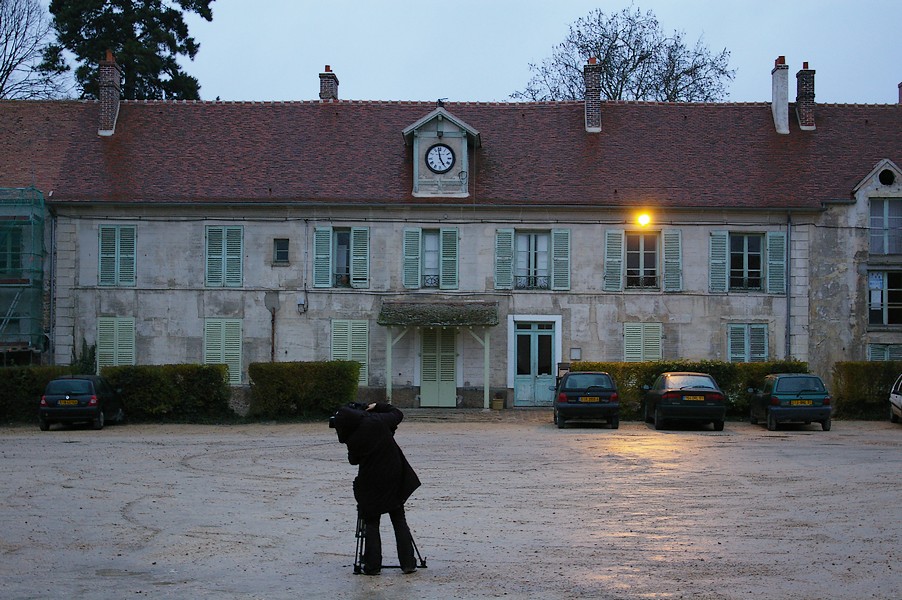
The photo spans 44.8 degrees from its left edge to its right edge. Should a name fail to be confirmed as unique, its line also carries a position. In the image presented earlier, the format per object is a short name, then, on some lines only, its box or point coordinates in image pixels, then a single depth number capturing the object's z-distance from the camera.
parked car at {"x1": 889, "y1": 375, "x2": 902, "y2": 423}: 26.58
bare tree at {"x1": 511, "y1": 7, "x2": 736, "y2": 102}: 45.84
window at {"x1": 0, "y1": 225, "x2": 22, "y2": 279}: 31.02
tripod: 9.90
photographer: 9.84
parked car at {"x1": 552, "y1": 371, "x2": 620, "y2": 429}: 24.67
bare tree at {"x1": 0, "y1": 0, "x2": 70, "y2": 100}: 45.66
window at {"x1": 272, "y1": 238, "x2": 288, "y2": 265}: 31.75
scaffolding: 30.55
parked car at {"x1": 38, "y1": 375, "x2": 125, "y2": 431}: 24.75
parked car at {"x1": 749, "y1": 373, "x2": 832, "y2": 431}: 24.33
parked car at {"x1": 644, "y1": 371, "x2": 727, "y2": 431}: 24.22
